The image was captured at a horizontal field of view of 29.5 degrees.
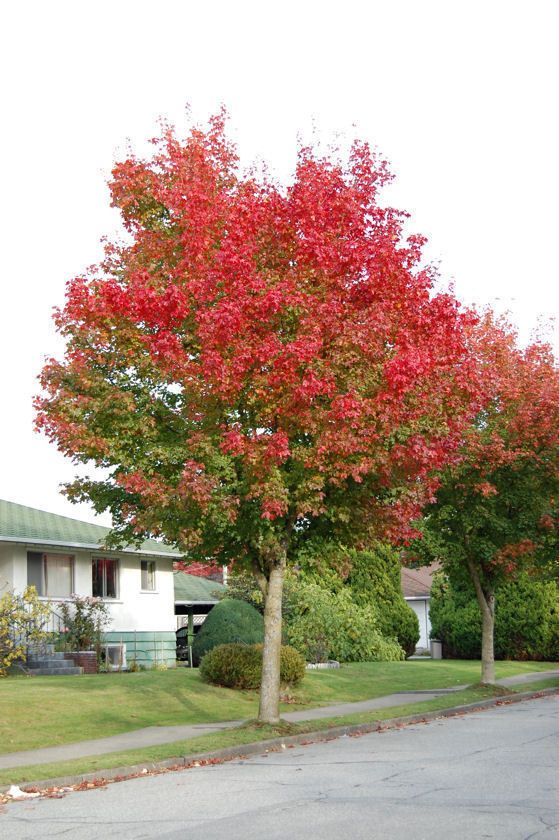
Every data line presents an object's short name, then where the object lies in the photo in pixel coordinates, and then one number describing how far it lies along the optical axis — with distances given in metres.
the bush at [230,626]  28.50
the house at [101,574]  29.05
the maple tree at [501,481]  24.62
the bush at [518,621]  40.66
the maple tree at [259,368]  15.89
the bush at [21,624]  21.53
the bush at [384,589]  38.75
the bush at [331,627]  33.41
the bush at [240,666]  23.08
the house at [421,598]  52.69
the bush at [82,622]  29.31
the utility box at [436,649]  44.16
